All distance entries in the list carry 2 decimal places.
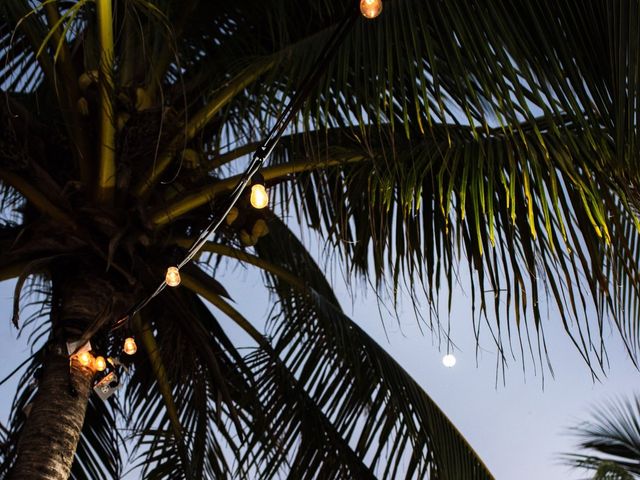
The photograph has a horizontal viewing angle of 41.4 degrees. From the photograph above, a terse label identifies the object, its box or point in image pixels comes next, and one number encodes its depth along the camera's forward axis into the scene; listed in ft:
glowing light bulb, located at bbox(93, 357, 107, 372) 10.20
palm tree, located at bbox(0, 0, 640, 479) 7.77
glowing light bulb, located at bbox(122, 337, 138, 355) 10.77
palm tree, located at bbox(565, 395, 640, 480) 24.45
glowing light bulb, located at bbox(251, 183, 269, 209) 7.82
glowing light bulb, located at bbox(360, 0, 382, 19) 6.08
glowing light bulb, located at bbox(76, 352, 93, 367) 9.91
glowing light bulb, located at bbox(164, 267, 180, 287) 8.94
